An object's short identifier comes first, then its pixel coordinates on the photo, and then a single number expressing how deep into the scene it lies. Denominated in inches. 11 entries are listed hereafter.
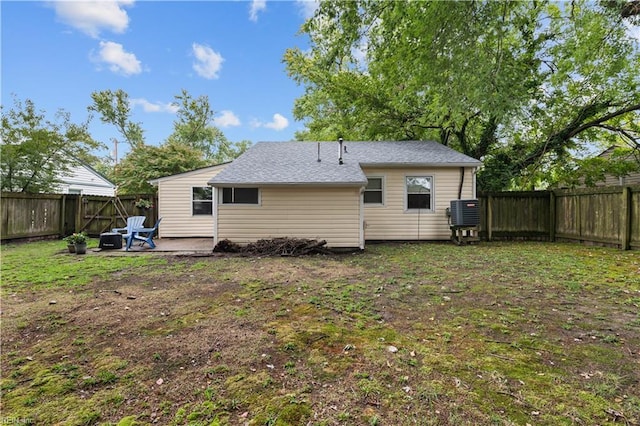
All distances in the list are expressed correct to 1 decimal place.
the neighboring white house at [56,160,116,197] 697.0
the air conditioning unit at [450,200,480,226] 358.9
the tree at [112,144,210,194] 593.3
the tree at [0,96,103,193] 429.1
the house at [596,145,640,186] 598.9
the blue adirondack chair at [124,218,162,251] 342.6
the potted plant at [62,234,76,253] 309.6
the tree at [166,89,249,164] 1024.9
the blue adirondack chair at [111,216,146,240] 345.3
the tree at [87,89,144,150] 918.4
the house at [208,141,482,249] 340.8
